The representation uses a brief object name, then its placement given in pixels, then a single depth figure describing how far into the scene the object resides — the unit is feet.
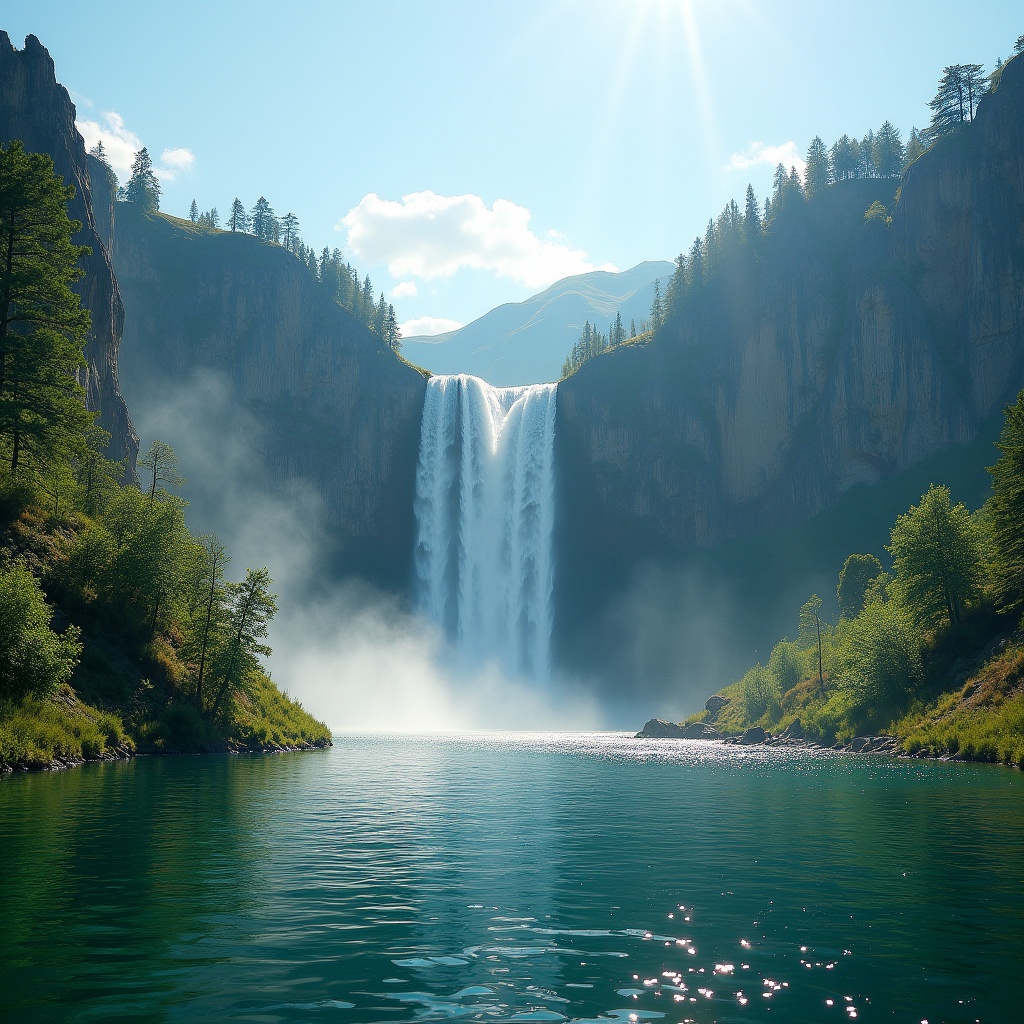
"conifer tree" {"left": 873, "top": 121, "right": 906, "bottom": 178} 590.55
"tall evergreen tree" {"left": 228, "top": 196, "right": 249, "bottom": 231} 636.89
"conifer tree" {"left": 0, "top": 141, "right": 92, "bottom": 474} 138.62
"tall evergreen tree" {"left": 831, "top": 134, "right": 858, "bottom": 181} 592.60
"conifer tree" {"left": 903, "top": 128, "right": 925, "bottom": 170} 547.49
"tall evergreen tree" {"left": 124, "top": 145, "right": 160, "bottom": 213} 566.35
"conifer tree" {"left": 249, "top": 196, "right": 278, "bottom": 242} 631.64
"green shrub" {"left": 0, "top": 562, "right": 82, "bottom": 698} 103.30
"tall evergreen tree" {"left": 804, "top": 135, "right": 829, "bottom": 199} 558.97
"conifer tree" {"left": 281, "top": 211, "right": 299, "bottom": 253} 636.48
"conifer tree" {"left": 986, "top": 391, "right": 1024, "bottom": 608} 156.56
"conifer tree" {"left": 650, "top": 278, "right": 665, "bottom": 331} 555.24
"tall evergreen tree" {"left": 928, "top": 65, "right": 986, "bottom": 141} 517.14
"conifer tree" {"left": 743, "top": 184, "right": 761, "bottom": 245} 533.14
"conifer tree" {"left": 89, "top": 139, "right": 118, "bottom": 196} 490.08
